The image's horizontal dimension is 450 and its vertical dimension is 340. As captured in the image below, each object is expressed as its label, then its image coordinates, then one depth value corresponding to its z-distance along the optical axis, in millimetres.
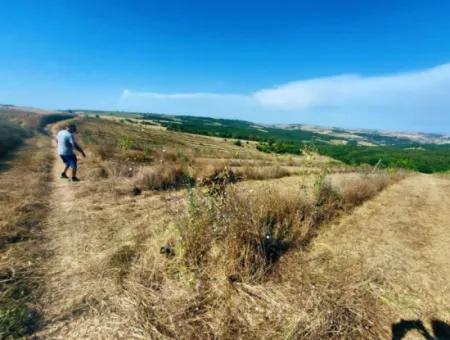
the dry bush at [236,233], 3736
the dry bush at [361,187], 7090
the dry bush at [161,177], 7943
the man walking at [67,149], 9078
